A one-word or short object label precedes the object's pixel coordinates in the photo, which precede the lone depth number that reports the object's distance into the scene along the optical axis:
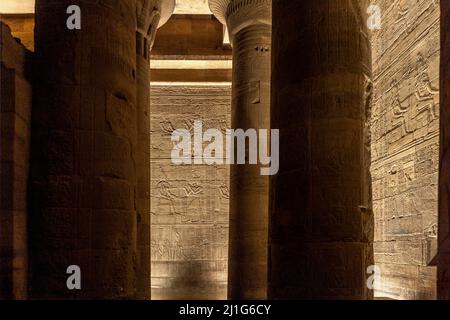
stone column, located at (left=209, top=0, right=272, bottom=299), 8.08
